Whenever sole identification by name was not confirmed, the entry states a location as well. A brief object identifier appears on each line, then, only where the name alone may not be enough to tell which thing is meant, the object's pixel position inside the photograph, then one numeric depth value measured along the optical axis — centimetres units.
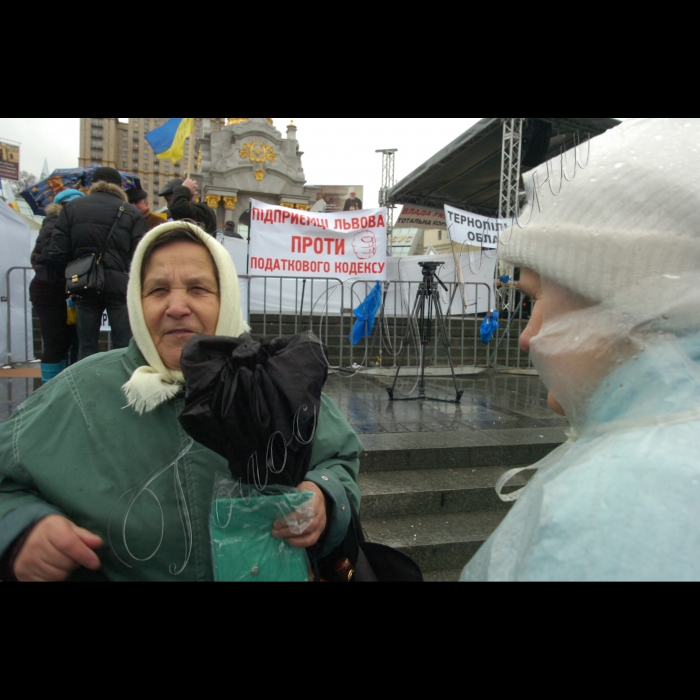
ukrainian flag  755
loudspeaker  973
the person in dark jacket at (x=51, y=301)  422
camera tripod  514
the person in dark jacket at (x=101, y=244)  391
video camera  510
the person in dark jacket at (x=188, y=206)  468
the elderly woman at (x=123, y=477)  113
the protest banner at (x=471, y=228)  905
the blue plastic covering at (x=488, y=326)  734
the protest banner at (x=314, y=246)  820
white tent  650
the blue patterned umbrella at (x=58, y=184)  623
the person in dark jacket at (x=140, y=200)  495
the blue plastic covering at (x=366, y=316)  734
